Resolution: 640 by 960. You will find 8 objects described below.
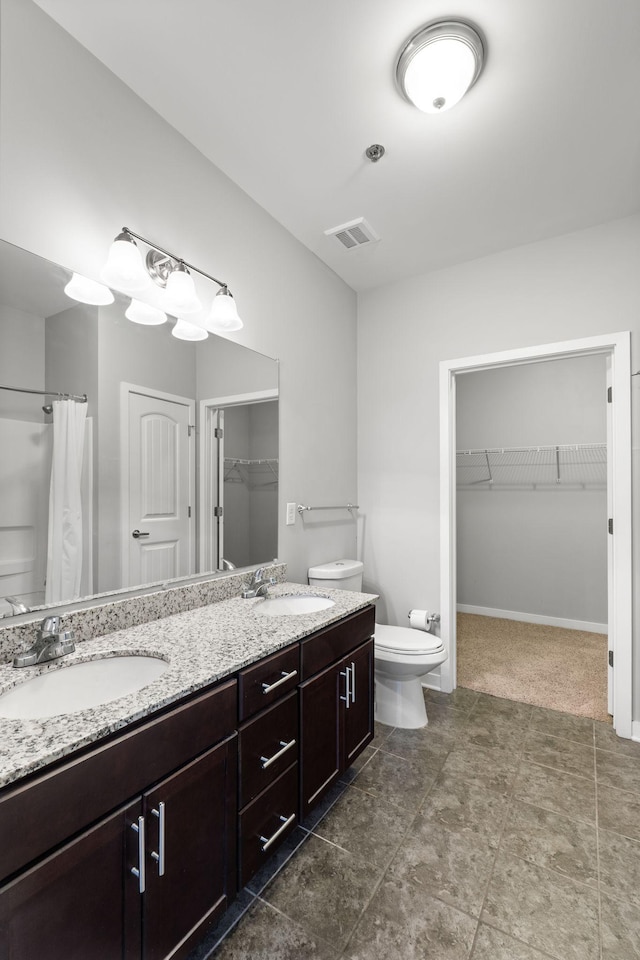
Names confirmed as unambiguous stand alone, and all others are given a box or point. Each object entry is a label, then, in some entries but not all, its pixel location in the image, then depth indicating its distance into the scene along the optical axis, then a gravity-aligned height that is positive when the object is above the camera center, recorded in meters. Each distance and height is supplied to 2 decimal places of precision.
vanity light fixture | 1.47 +0.75
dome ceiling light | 1.38 +1.38
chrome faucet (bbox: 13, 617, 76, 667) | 1.17 -0.43
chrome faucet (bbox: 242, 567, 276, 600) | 1.95 -0.46
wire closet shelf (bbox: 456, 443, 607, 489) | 3.88 +0.16
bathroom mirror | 1.27 +0.16
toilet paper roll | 2.65 -0.82
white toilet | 2.27 -0.92
